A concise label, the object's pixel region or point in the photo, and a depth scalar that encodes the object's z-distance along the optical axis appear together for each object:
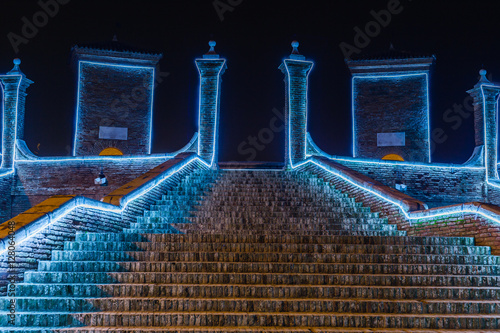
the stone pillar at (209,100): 14.34
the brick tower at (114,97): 18.95
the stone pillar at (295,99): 14.52
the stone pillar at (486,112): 14.67
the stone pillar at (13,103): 14.46
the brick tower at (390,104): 19.25
